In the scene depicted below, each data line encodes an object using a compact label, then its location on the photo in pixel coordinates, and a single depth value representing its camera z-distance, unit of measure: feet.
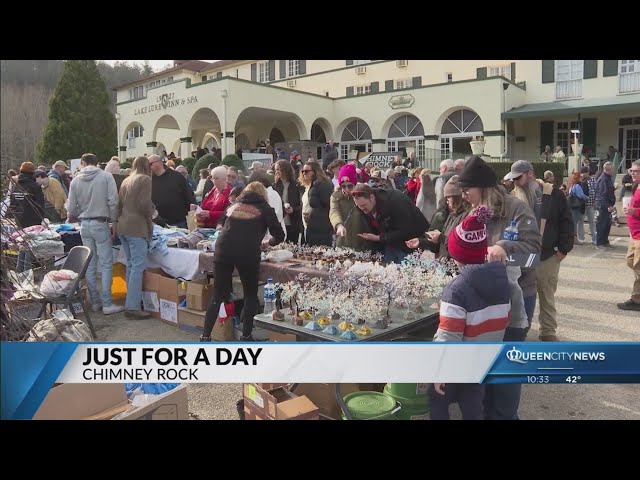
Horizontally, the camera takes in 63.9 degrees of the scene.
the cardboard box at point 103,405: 9.12
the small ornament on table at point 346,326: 9.93
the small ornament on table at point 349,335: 9.49
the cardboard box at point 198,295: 16.69
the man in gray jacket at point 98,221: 18.03
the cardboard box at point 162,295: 17.60
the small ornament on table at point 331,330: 9.79
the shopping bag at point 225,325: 15.51
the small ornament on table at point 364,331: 9.76
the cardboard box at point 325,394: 10.94
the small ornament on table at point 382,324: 10.31
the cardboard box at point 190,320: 16.37
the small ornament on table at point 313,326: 10.22
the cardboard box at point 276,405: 10.13
